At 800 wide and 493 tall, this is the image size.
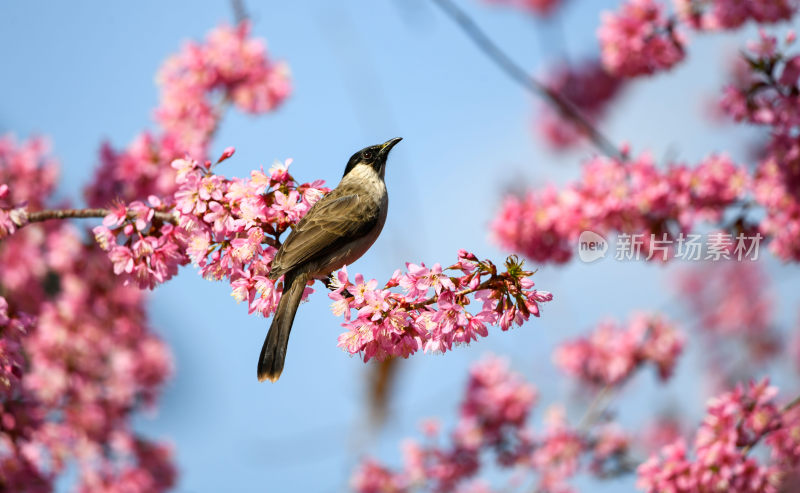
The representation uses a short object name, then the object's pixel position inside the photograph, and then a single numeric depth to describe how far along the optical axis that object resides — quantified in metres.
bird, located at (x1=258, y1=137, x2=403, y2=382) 6.66
